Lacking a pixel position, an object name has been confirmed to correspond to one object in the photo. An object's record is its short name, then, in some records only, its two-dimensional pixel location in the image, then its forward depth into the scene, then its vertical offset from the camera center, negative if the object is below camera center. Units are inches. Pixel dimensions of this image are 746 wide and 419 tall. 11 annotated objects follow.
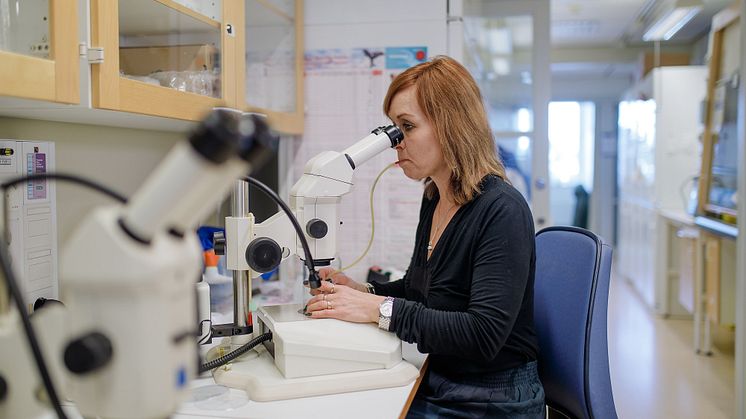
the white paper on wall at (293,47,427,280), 95.7 +6.5
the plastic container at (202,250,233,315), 80.3 -14.2
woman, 52.8 -8.6
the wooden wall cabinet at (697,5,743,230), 147.3 +12.0
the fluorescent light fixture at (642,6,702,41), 182.7 +47.7
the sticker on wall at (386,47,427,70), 94.0 +17.9
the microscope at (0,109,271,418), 22.0 -3.7
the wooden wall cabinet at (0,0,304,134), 43.3 +10.1
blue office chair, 59.4 -13.9
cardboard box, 52.6 +11.5
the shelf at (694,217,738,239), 137.4 -10.9
